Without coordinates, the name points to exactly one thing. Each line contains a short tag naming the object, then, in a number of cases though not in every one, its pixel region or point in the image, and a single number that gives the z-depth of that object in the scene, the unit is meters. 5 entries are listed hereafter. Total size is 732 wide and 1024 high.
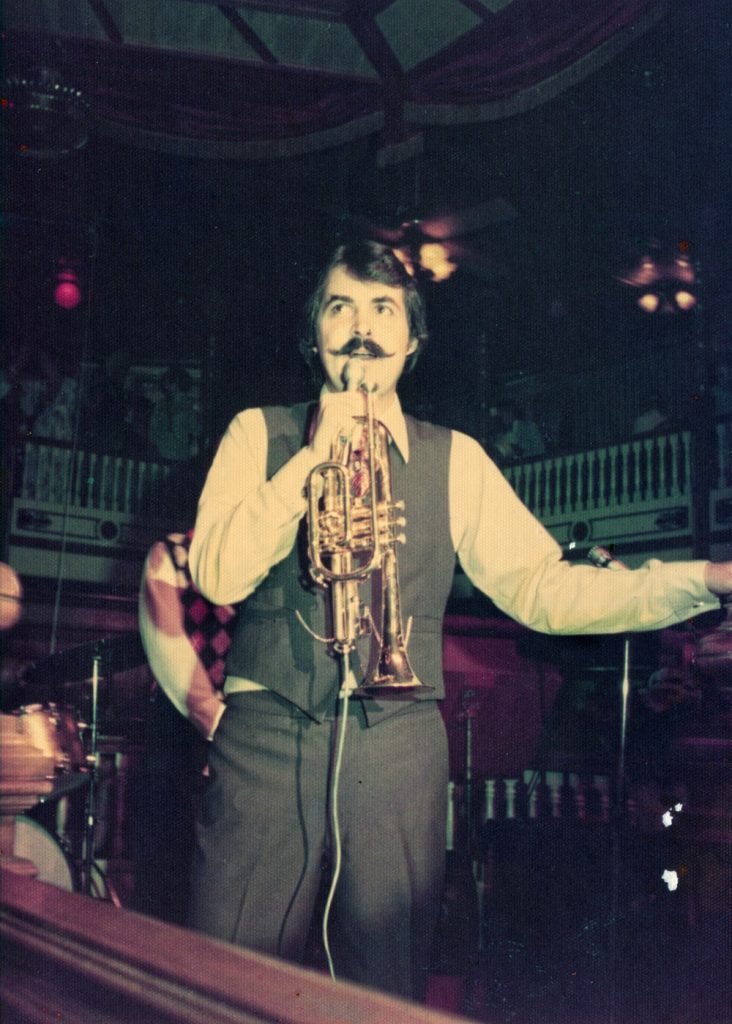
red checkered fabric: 2.08
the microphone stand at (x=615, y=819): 1.38
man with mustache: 1.23
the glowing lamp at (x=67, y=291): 5.08
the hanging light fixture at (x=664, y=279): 4.13
